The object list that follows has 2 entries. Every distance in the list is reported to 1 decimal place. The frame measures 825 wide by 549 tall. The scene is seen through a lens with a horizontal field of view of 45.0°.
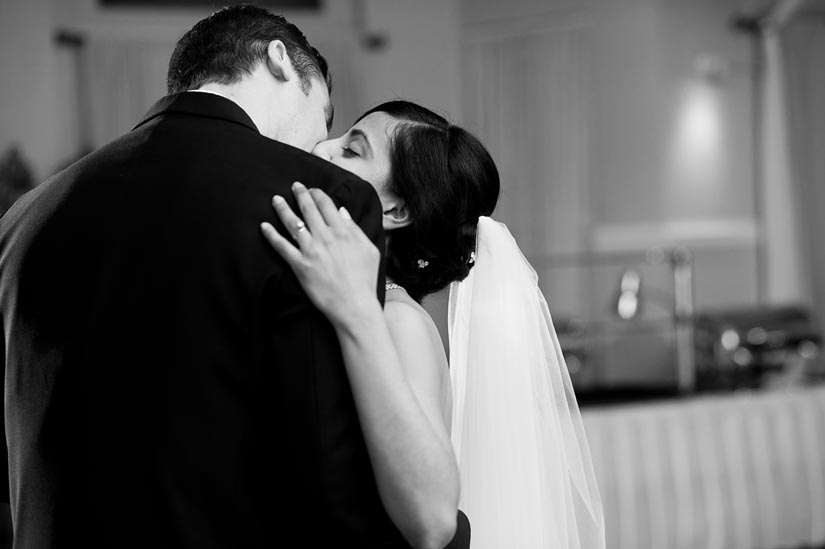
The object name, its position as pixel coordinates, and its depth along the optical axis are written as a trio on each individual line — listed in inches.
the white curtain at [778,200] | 333.1
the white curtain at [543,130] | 346.0
